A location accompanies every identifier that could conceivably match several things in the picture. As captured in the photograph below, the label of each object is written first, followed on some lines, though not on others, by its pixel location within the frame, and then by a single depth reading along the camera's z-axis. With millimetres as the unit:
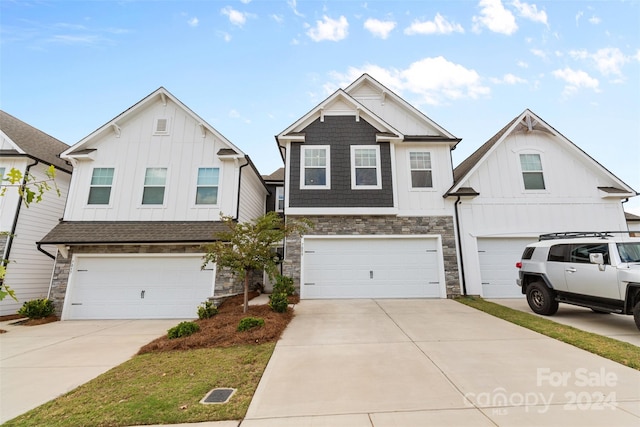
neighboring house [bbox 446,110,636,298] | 10680
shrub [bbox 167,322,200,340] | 6312
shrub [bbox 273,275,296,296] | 9481
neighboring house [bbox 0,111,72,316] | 10281
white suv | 6117
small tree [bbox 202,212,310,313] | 7664
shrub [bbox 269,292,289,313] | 7887
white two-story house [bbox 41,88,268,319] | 9609
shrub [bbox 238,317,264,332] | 6359
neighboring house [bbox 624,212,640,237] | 12505
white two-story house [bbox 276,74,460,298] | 10500
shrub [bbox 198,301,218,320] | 8344
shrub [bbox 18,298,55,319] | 9039
